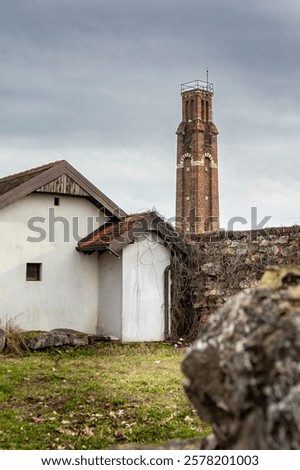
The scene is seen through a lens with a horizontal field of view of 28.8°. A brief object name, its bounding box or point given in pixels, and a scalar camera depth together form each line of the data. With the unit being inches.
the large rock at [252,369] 93.0
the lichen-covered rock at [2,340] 576.4
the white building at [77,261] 652.1
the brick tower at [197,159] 2458.2
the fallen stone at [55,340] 589.0
